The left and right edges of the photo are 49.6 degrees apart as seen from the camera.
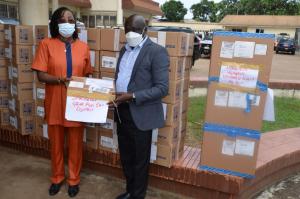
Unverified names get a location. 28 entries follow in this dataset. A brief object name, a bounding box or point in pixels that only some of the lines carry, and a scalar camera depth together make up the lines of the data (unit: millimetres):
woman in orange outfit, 2924
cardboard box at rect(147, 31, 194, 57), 2908
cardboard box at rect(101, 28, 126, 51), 3135
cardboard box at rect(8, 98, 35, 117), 3740
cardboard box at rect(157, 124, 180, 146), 3090
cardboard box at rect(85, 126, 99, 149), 3496
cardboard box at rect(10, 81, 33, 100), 3691
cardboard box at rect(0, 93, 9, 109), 4008
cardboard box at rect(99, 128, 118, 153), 3389
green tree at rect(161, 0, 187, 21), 77188
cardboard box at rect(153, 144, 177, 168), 3125
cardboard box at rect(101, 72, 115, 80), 3247
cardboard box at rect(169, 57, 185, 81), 2938
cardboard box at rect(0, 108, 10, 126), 4055
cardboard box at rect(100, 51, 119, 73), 3215
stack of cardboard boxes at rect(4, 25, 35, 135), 3572
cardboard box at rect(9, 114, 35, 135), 3789
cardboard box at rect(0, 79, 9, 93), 3963
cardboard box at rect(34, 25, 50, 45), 3465
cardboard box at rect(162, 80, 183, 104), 2988
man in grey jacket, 2613
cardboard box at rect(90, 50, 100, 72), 3290
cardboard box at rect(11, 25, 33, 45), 3533
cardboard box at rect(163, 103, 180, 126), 3043
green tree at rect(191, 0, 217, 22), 88212
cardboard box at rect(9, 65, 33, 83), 3641
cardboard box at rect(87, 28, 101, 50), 3252
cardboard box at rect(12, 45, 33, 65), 3572
